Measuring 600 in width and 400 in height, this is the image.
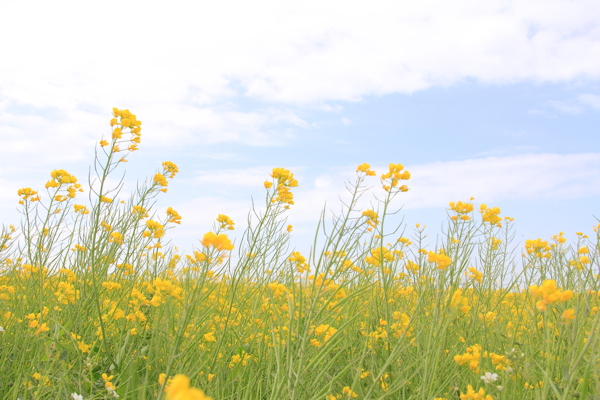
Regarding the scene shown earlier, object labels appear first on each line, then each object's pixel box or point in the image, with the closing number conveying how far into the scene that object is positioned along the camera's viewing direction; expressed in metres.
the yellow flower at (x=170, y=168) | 1.48
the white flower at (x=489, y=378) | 1.02
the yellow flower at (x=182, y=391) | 0.33
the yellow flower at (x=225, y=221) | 1.30
